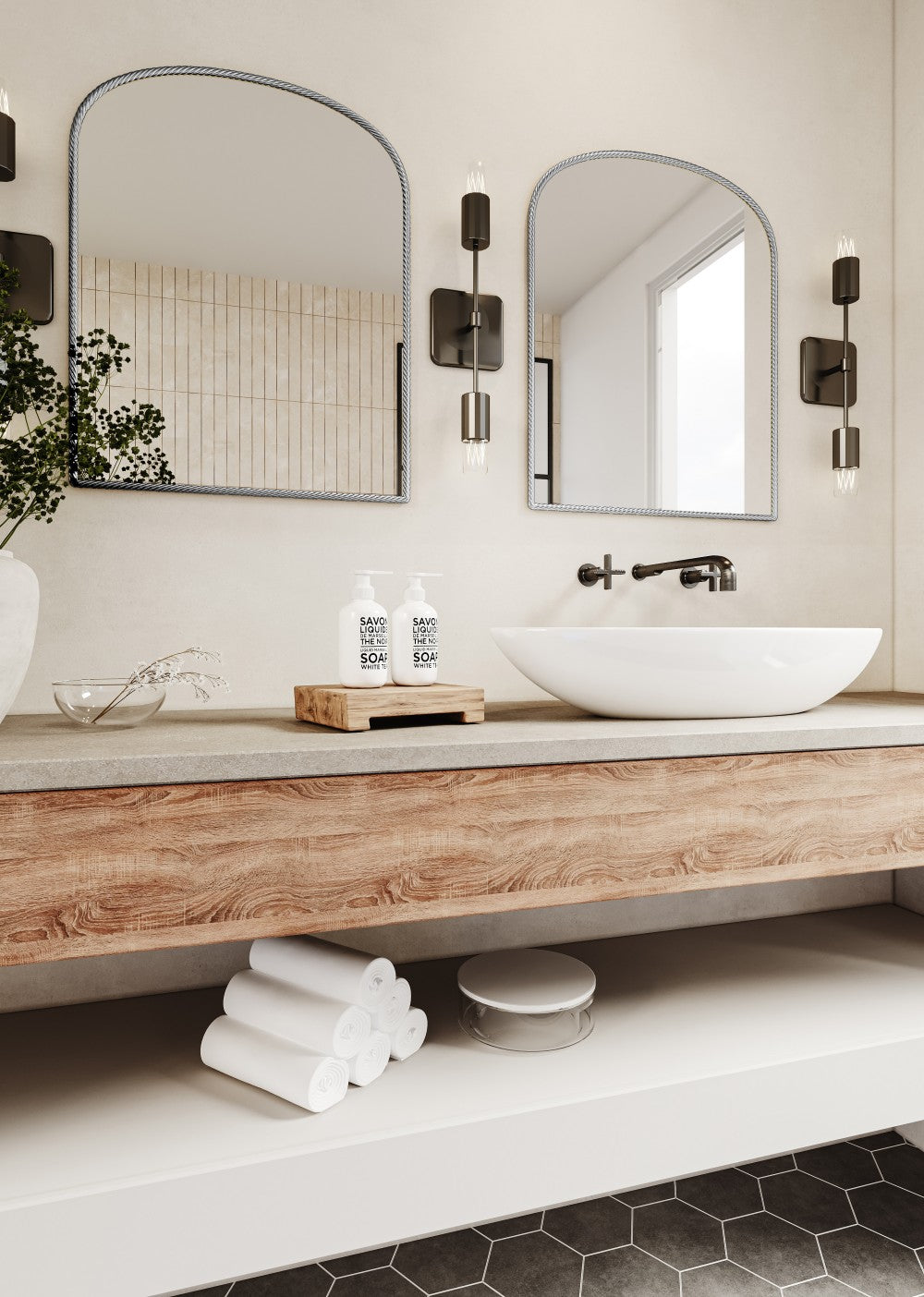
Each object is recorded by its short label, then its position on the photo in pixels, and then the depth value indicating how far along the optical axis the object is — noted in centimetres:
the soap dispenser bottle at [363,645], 122
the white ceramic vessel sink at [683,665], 124
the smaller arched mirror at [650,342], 171
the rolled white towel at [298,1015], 111
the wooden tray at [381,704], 115
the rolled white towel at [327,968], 116
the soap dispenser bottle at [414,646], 127
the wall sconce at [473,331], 160
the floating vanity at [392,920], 92
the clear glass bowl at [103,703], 119
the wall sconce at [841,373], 190
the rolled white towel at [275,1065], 106
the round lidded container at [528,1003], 125
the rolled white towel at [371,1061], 111
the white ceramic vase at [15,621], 109
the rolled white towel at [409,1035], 120
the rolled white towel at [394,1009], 118
